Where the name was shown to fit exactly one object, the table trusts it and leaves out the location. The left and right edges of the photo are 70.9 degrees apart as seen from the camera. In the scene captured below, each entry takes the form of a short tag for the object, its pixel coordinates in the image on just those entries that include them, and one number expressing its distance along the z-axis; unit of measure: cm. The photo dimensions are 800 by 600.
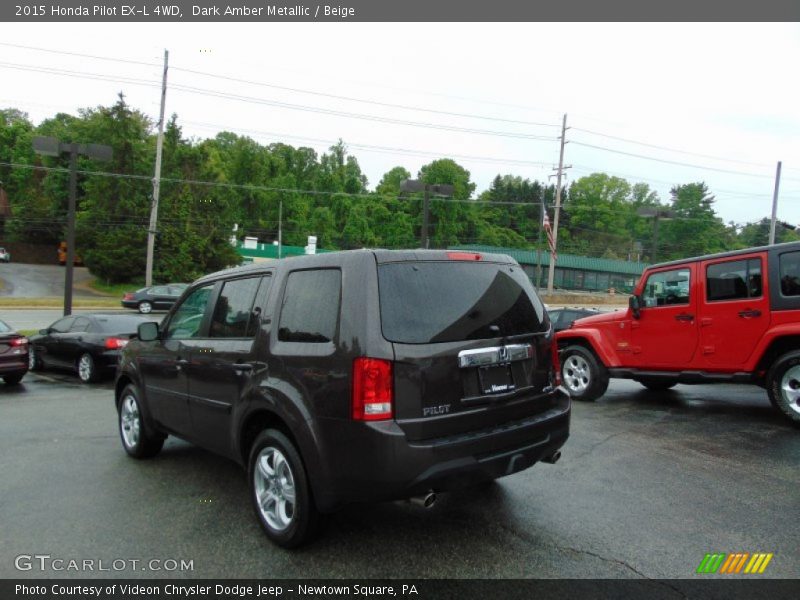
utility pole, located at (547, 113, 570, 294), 4625
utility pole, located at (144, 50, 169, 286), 3186
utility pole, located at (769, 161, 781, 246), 3155
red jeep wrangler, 639
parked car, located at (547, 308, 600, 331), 1398
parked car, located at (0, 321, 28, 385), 1014
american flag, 3788
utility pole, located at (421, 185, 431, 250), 2011
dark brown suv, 313
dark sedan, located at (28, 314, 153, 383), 1090
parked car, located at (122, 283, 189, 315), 2962
